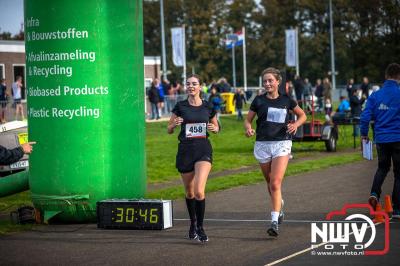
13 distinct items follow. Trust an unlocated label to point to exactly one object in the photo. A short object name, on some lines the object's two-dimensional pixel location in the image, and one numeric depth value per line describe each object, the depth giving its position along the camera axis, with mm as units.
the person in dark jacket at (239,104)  44369
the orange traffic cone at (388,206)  12266
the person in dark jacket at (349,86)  47403
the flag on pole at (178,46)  53531
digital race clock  11844
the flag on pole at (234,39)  70375
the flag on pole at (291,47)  60219
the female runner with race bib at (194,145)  10961
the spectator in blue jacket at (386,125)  12086
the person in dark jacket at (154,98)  40406
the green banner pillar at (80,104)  12781
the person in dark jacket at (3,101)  35781
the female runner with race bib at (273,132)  11086
